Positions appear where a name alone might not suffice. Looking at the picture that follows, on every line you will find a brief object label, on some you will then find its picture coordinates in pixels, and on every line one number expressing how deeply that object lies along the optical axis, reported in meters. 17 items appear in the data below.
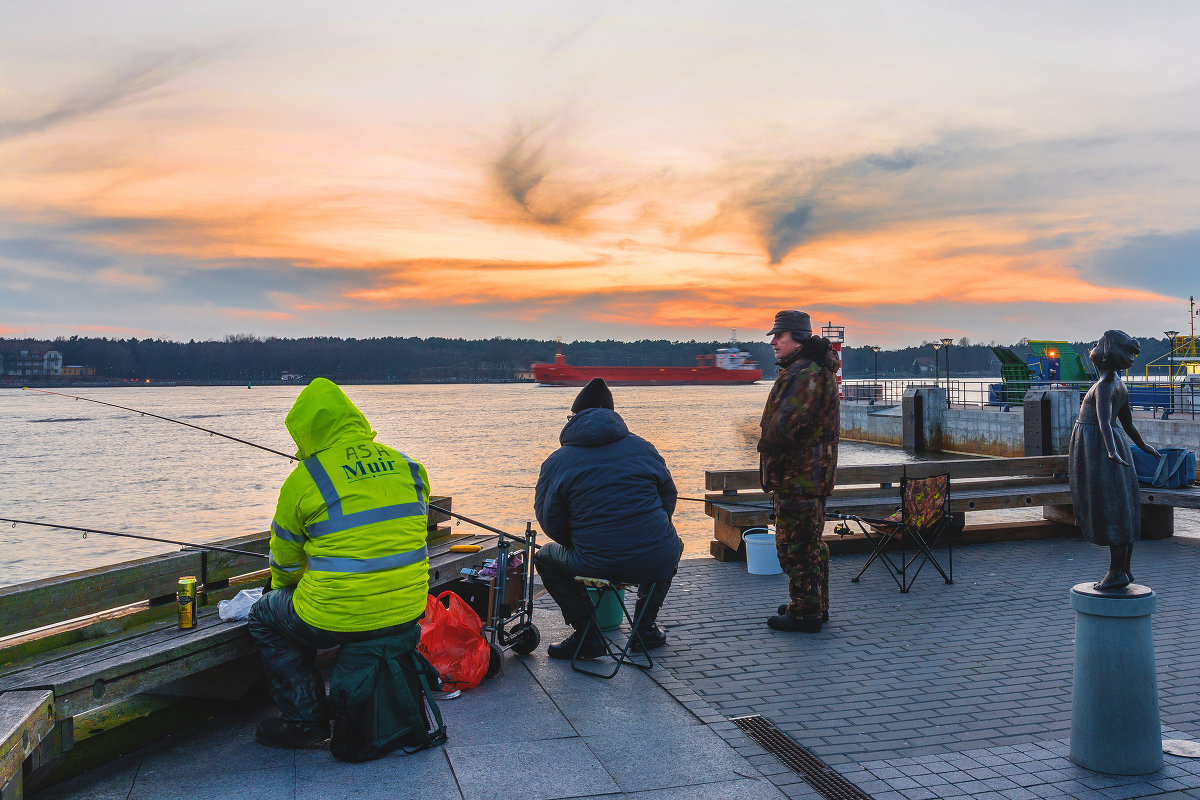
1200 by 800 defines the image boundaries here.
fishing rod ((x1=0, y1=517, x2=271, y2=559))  4.37
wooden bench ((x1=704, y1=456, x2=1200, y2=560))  8.16
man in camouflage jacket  5.71
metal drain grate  3.43
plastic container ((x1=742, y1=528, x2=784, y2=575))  7.47
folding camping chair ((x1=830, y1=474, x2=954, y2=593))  6.82
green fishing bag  3.74
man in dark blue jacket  4.83
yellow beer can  3.98
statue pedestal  3.53
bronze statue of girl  4.14
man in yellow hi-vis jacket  3.73
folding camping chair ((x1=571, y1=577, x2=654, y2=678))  4.83
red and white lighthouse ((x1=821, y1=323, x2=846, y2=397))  58.03
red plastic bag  4.59
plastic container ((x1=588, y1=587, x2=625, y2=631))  5.72
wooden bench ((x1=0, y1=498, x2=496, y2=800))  3.11
